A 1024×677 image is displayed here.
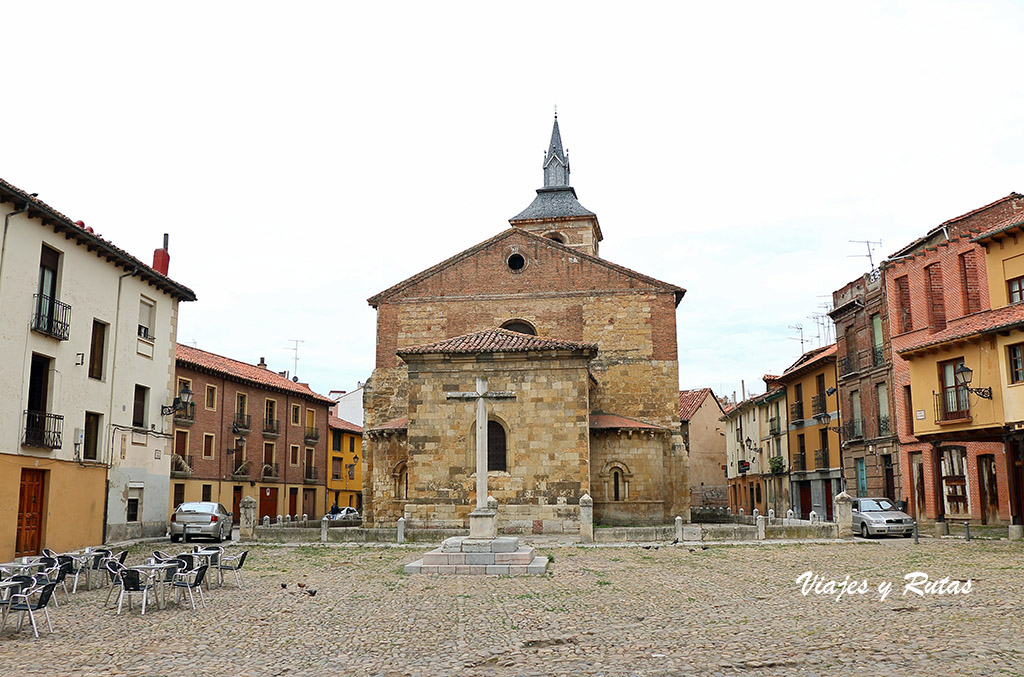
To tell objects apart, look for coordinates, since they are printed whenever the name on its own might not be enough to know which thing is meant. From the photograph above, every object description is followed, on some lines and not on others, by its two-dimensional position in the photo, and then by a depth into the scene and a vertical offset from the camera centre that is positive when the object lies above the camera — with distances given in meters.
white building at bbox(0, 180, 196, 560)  17.62 +2.32
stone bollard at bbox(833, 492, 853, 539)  23.17 -1.00
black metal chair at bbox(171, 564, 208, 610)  11.48 -1.36
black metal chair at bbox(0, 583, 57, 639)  9.16 -1.30
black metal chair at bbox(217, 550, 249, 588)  13.49 -1.35
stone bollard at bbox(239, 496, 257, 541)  24.34 -1.10
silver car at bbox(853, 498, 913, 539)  23.44 -1.15
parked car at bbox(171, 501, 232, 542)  23.97 -1.15
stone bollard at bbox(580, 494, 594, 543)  22.36 -1.08
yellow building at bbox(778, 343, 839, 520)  36.03 +1.93
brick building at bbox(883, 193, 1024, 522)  25.22 +4.60
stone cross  17.11 +0.93
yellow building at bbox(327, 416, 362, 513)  50.78 +0.92
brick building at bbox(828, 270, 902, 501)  30.77 +3.24
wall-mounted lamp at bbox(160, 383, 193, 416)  23.89 +2.19
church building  25.45 +2.88
